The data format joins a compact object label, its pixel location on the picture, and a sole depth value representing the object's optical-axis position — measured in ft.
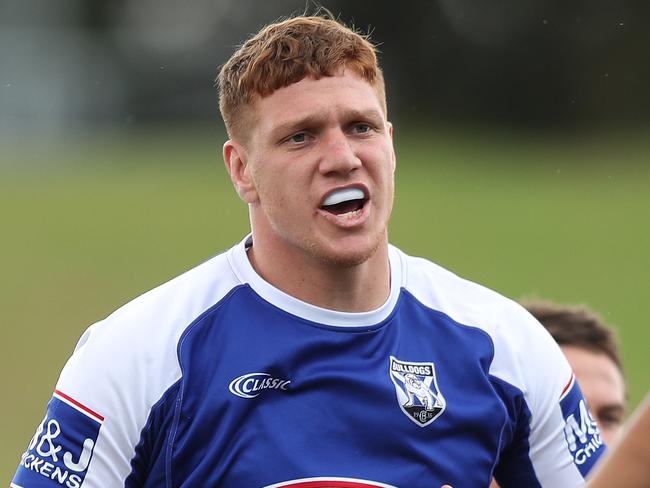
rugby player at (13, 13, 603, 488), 26.07
